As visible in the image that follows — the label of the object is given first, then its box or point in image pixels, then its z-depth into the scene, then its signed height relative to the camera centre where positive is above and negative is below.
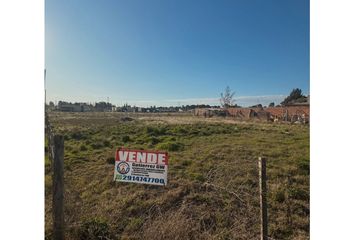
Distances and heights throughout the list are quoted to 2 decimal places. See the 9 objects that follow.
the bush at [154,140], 8.90 -0.81
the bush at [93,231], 2.42 -1.14
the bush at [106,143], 8.62 -0.90
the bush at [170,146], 7.21 -0.85
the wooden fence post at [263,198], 2.23 -0.74
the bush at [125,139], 9.71 -0.83
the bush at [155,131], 11.80 -0.63
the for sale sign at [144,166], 2.42 -0.48
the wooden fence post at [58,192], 2.37 -0.73
